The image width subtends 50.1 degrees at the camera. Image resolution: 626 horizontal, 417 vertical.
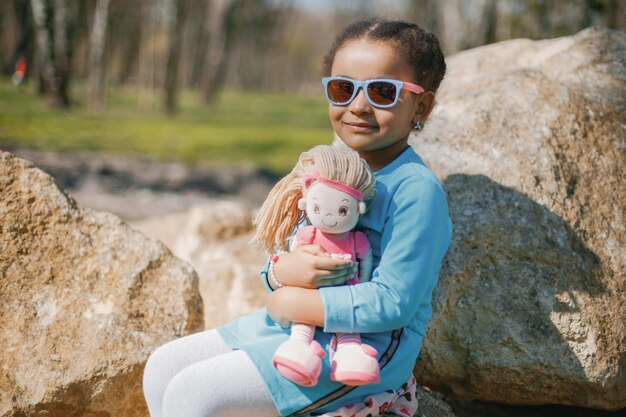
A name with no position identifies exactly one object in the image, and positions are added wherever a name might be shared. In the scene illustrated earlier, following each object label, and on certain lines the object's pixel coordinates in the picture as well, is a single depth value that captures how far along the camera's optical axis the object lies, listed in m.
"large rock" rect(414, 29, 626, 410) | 2.88
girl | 2.04
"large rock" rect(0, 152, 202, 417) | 2.74
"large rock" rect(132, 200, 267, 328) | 4.58
